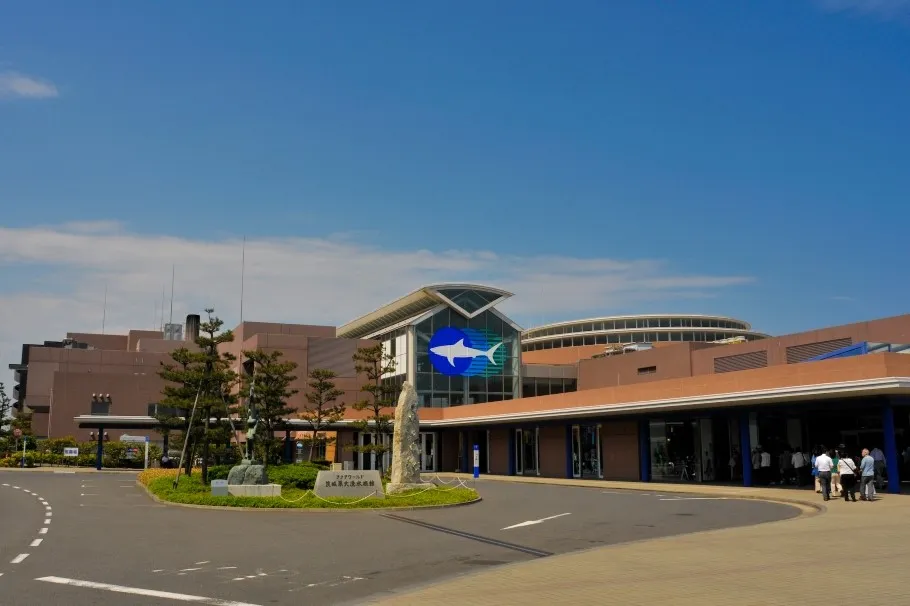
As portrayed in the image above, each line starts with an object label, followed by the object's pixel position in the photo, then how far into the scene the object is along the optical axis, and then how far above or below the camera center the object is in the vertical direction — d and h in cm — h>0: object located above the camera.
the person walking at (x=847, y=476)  2355 -103
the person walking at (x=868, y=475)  2372 -101
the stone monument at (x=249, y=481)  2728 -139
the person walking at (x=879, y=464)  2856 -84
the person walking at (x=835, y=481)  2544 -129
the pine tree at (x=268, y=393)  4338 +251
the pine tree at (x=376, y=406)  4312 +179
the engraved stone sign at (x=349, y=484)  2662 -143
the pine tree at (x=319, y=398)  4741 +252
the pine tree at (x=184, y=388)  3931 +262
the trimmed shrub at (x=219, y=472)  3756 -146
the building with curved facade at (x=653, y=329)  9994 +1350
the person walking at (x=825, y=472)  2411 -94
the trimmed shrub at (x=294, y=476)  3486 -154
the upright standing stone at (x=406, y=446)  3117 -23
